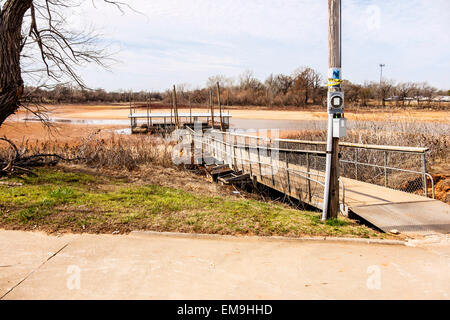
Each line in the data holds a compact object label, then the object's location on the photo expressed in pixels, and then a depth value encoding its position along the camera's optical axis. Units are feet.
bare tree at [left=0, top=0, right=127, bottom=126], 27.73
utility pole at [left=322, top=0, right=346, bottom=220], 19.89
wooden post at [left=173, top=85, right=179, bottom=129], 109.38
